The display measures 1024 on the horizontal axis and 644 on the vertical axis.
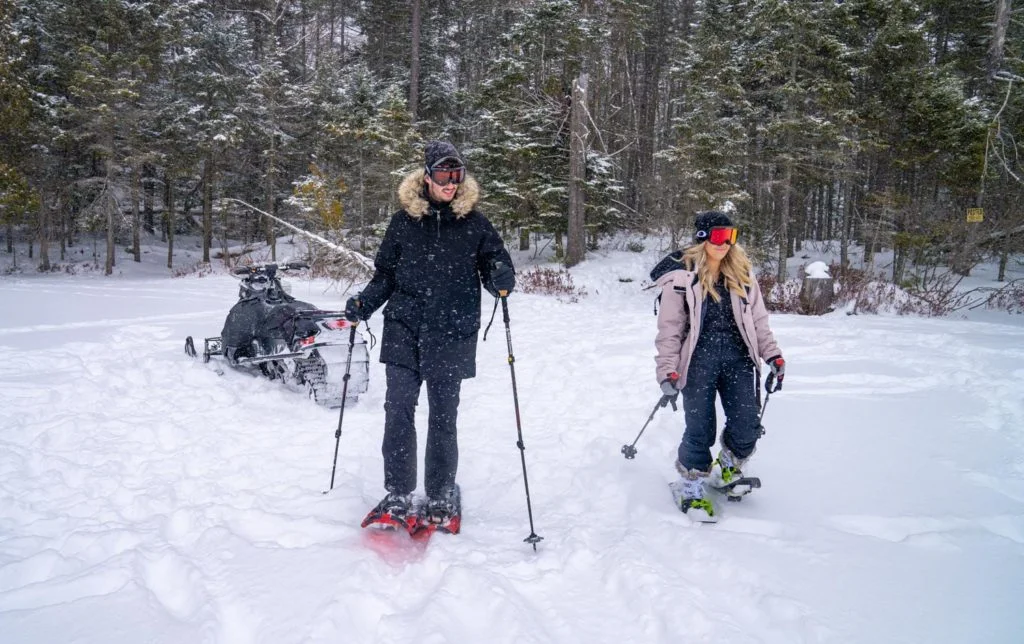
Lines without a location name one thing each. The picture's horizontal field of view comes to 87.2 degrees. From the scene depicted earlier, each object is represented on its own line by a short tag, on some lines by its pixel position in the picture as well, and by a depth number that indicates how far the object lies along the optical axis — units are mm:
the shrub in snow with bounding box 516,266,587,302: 15690
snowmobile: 5719
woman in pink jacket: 3377
